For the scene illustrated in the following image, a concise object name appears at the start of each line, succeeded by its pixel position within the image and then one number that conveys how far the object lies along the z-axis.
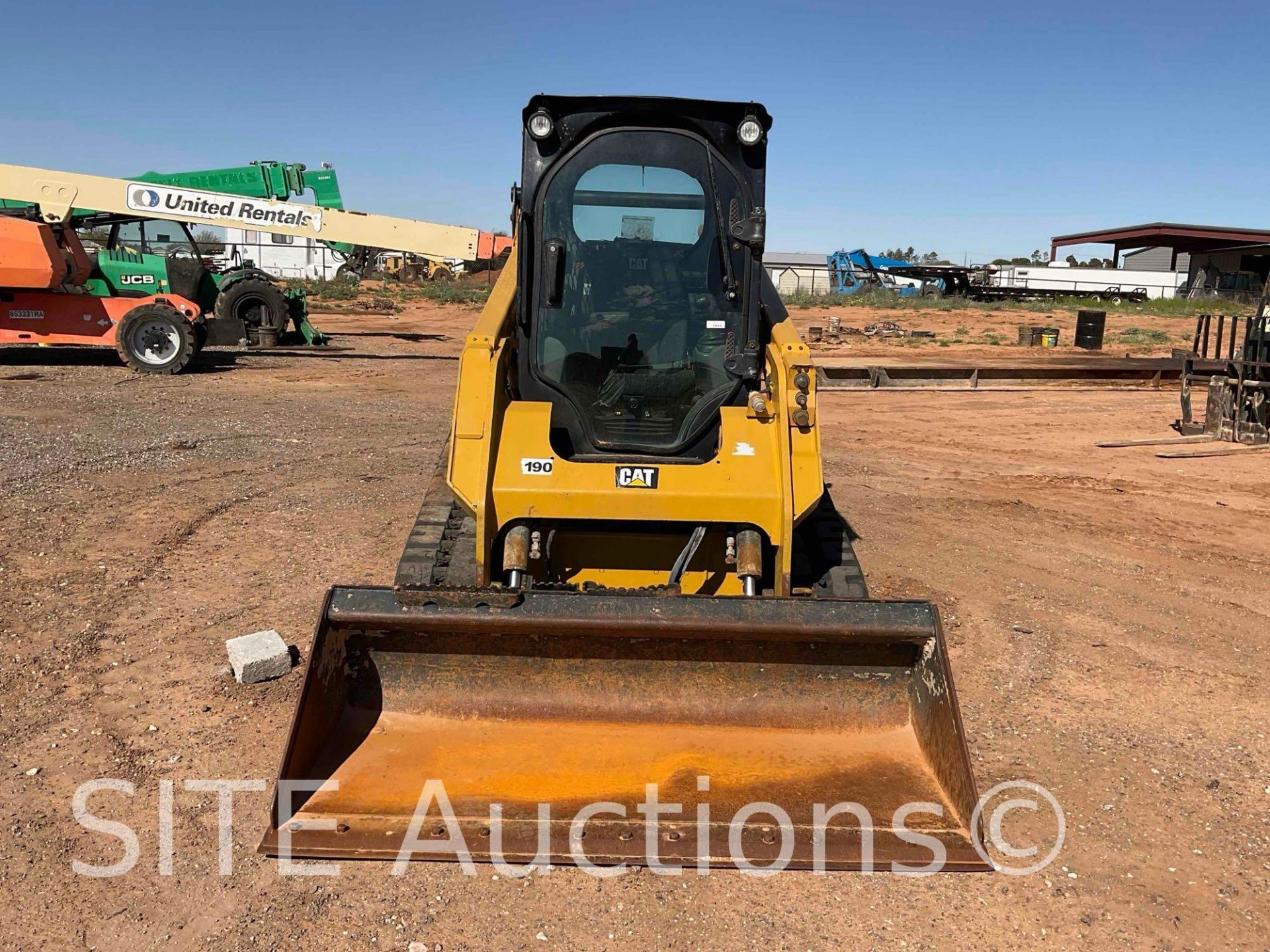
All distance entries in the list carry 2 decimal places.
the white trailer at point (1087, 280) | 49.22
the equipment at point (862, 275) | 48.35
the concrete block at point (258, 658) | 4.84
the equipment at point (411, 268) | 49.88
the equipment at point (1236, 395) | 12.26
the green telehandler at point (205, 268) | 16.25
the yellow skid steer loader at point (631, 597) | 3.61
